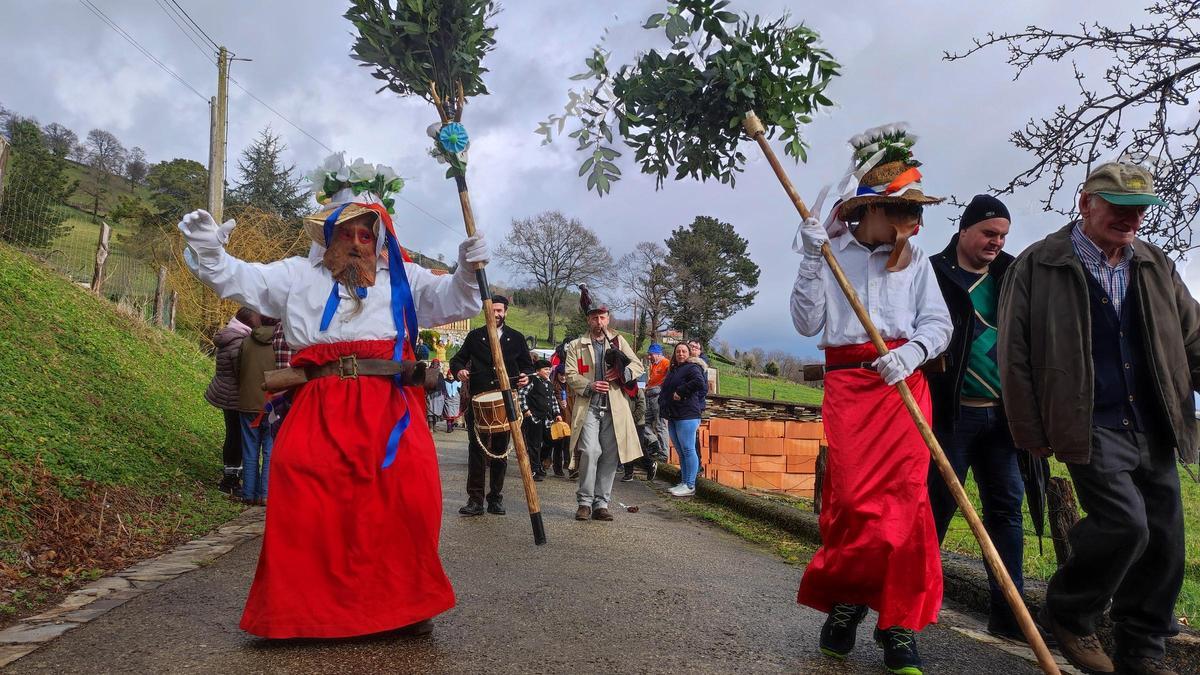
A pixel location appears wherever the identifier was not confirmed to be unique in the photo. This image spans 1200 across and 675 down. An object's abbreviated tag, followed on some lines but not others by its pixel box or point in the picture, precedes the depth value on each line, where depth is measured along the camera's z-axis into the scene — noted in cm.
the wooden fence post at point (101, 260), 1491
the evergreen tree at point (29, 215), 1448
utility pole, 1822
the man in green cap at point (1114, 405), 362
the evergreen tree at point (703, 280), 5666
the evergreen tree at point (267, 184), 4144
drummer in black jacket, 847
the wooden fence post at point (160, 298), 1750
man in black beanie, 445
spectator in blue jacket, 1148
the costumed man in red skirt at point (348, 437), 386
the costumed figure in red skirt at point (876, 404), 370
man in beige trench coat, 873
